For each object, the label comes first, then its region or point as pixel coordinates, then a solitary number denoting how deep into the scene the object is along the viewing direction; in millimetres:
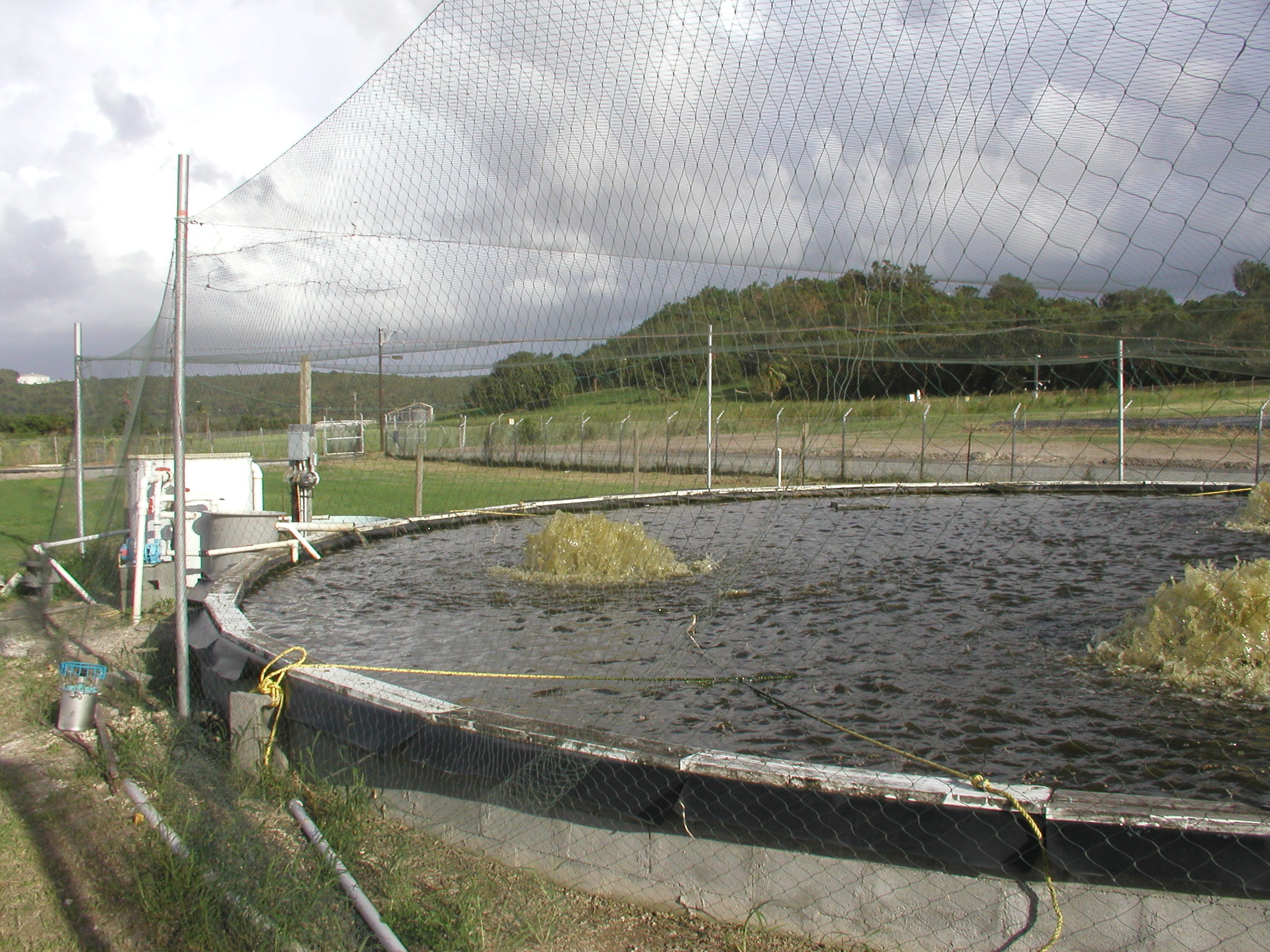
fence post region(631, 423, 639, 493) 7529
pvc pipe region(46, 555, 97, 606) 6430
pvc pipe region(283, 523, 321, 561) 6695
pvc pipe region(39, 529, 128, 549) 6620
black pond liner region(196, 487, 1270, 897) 2117
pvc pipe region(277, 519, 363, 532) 6648
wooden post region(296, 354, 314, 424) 6110
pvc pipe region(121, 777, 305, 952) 2242
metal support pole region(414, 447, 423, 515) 8886
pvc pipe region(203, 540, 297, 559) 6238
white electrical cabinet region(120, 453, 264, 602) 6098
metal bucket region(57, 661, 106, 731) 3920
